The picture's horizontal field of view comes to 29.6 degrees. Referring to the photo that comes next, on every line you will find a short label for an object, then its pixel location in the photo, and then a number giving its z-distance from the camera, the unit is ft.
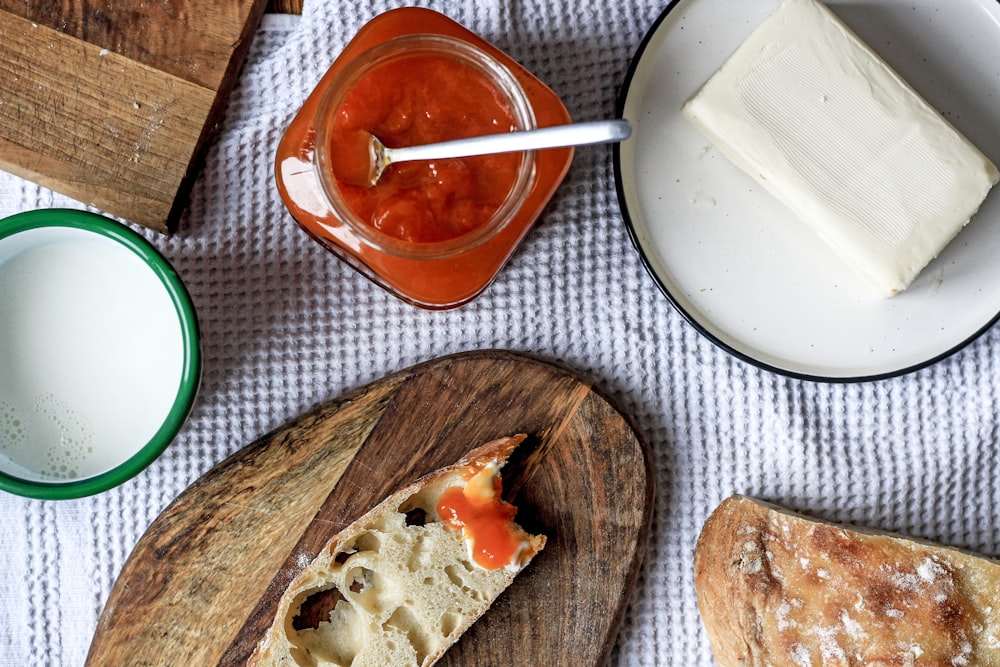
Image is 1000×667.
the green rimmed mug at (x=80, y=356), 2.31
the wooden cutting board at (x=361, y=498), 2.38
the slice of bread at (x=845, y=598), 2.31
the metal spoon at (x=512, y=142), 2.11
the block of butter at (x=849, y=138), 2.29
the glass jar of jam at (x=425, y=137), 2.21
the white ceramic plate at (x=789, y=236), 2.35
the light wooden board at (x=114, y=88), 2.34
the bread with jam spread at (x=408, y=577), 2.35
